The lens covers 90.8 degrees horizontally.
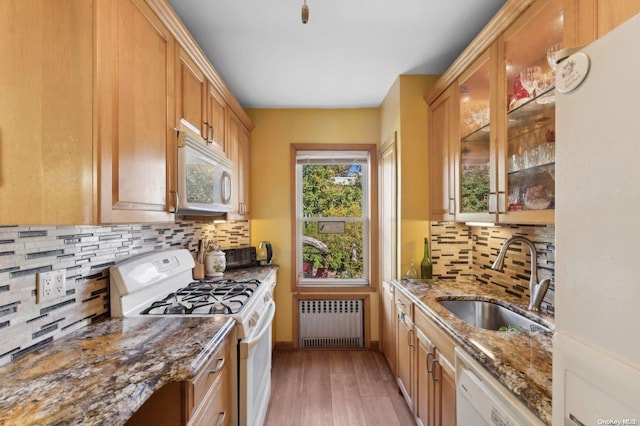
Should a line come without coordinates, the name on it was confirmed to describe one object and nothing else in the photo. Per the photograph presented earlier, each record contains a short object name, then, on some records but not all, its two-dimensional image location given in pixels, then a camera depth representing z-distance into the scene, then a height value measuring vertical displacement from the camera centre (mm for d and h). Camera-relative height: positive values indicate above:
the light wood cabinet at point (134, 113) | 1021 +374
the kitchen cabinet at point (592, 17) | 903 +613
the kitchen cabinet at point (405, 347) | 2018 -933
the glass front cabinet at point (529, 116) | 1284 +435
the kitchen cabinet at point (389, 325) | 2633 -1007
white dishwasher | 922 -625
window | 3346 -72
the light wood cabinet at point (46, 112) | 900 +303
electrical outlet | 1088 -259
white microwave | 1511 +196
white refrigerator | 492 -39
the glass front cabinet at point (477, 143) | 1657 +407
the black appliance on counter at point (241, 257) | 2842 -415
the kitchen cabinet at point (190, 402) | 1021 -648
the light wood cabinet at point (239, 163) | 2533 +436
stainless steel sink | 1679 -579
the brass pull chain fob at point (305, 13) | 1320 +838
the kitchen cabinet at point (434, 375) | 1425 -823
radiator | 3203 -1128
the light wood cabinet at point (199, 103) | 1624 +656
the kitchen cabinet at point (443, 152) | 2130 +435
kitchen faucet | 1518 -336
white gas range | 1497 -482
